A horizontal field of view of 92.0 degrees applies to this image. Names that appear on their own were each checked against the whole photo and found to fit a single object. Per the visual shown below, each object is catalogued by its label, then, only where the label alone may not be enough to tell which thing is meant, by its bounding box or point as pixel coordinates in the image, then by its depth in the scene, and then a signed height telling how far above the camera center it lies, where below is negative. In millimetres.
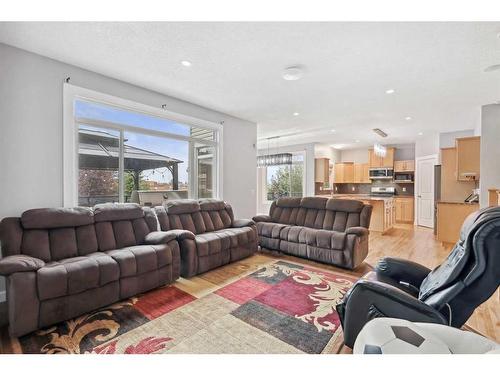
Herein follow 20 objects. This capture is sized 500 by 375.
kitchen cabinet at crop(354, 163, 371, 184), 8438 +367
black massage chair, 1362 -676
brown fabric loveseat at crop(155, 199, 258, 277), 3193 -776
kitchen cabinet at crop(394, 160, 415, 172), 7727 +583
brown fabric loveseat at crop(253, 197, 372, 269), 3498 -764
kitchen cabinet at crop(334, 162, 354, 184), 8781 +415
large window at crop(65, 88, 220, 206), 3230 +420
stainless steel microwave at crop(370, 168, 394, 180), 7930 +347
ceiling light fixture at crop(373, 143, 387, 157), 5866 +842
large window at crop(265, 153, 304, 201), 8258 +112
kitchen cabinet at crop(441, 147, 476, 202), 5105 +40
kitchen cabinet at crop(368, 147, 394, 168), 8008 +802
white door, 6785 -180
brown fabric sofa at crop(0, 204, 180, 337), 1936 -764
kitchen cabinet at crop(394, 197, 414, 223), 7531 -817
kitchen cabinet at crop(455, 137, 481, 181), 4660 +519
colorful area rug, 1841 -1249
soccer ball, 982 -664
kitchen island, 5973 -778
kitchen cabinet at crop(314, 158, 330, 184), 8109 +482
